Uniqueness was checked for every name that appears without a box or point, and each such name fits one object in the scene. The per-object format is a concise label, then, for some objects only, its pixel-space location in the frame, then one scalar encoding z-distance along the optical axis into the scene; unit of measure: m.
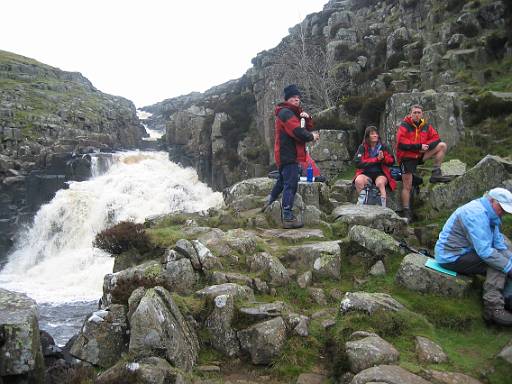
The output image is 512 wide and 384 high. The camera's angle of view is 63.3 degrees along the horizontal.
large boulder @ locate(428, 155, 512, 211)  9.37
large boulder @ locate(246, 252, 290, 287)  7.10
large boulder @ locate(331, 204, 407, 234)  8.98
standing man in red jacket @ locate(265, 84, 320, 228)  8.64
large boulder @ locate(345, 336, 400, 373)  4.70
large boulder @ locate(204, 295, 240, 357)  5.63
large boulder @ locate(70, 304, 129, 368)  5.74
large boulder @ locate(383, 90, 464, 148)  13.73
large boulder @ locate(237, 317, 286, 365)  5.36
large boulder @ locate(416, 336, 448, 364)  4.84
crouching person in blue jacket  5.59
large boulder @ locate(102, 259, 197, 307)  6.51
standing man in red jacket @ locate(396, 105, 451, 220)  9.95
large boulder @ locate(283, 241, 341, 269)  7.58
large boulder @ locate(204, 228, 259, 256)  7.79
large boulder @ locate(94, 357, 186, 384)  4.64
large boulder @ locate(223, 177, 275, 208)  12.66
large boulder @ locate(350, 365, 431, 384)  4.26
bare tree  31.06
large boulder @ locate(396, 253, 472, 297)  6.19
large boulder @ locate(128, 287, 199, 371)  5.13
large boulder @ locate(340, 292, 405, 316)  5.61
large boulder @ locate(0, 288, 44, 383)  5.43
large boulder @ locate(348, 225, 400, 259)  7.66
